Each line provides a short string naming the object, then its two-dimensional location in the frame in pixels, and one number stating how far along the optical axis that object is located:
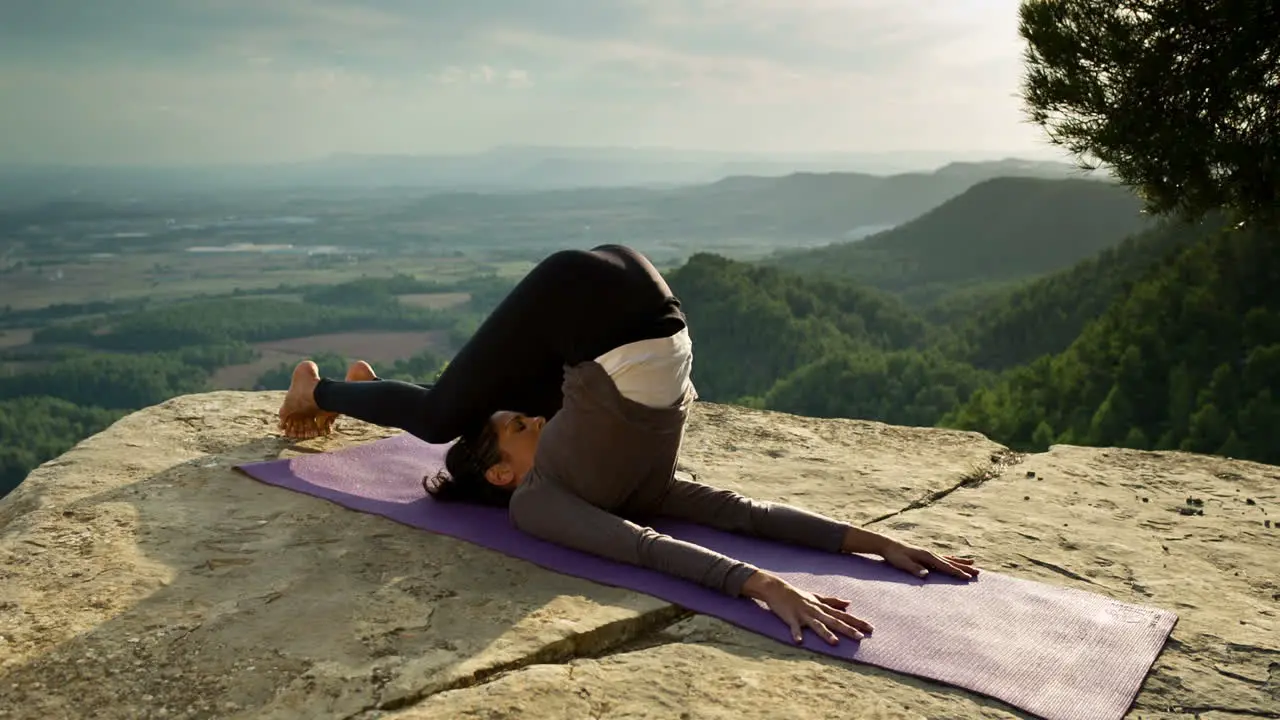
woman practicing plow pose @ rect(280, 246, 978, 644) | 2.86
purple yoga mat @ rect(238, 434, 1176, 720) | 2.22
